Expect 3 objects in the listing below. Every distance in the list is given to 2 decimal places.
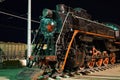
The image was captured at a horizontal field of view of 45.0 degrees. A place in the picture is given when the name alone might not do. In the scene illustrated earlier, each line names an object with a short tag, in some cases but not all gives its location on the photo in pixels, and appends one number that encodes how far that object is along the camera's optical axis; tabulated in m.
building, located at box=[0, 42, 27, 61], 13.47
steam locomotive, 6.74
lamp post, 9.62
